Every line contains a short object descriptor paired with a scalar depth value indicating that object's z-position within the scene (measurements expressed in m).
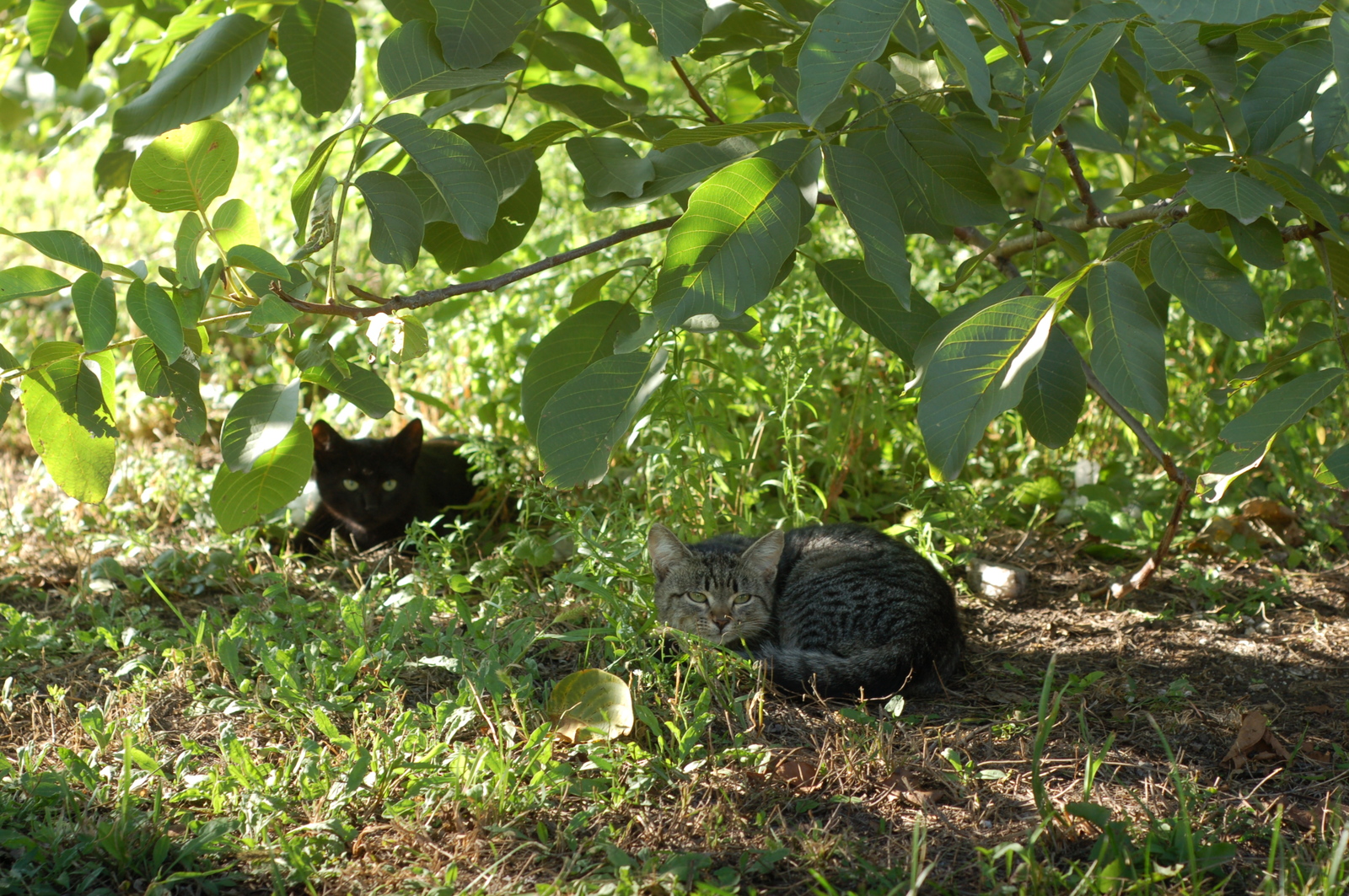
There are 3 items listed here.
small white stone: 6.49
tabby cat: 5.16
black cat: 7.80
